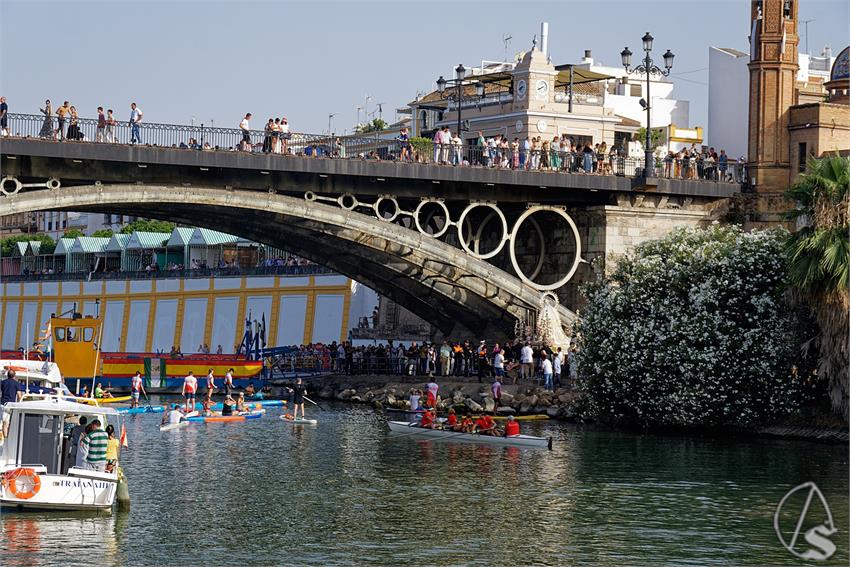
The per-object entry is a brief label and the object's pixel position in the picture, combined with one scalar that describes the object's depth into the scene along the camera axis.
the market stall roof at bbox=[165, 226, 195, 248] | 108.62
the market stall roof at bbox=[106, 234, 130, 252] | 115.56
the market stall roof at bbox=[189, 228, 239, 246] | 106.38
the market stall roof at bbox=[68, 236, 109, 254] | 119.00
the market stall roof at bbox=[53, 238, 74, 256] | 121.88
